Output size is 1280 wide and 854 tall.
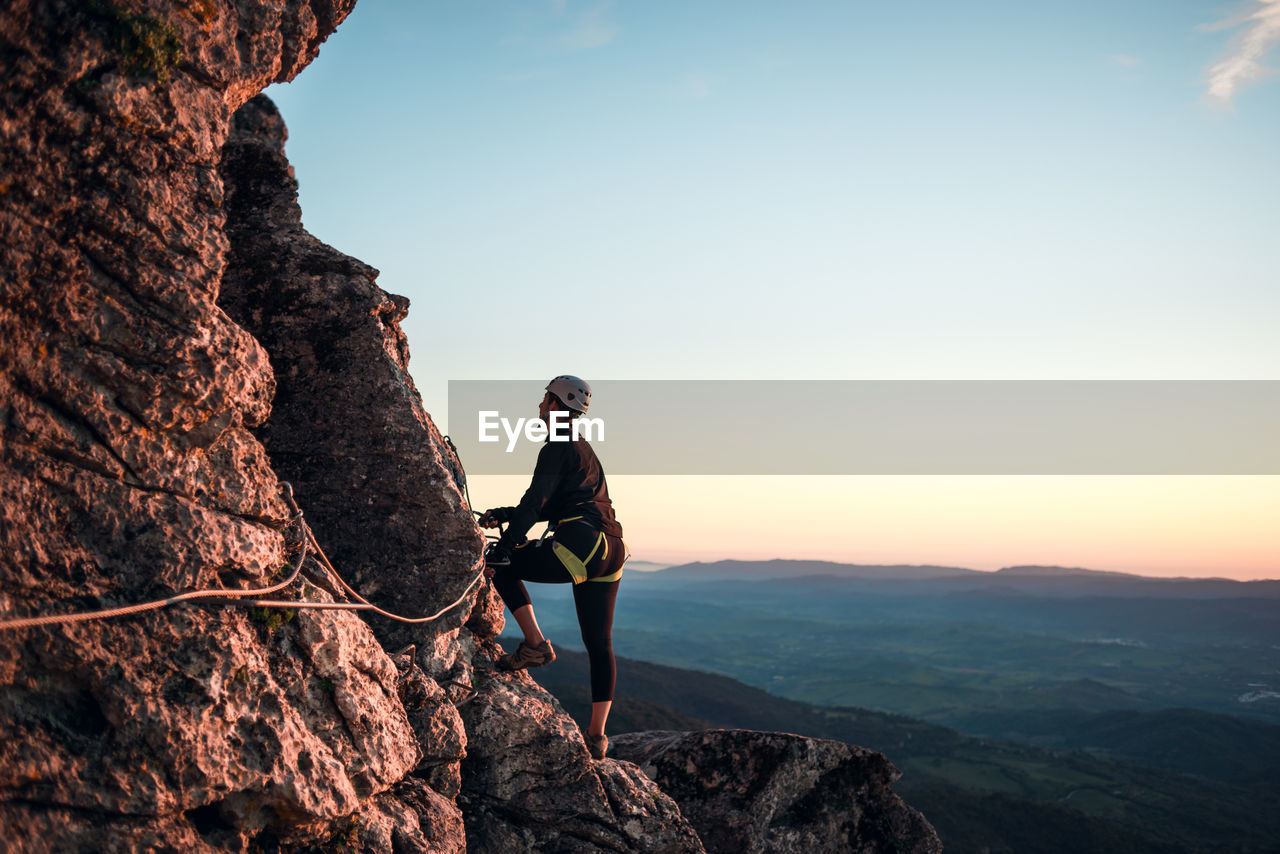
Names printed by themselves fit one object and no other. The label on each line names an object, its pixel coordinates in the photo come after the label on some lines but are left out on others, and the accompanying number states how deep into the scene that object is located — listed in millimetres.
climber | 9773
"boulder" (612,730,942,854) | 13633
